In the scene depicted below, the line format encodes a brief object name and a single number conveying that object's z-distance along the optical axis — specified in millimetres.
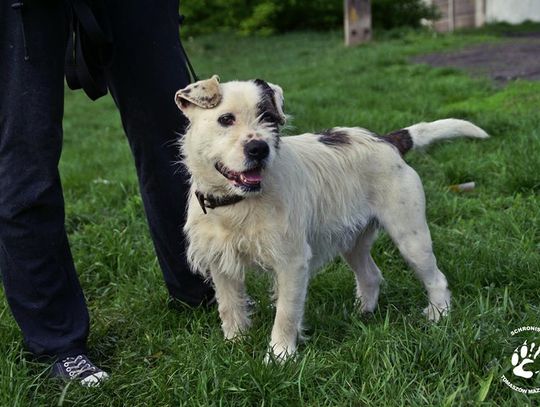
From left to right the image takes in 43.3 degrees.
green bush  23328
